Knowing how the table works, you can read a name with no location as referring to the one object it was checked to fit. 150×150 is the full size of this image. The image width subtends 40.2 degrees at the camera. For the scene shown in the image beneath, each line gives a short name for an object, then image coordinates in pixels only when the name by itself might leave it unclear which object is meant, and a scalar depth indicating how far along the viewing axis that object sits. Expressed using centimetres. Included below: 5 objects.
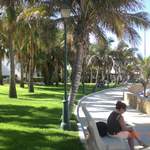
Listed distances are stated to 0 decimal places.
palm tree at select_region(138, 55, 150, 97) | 2062
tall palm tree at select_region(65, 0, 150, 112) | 738
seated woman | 439
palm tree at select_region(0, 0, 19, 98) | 1215
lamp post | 647
